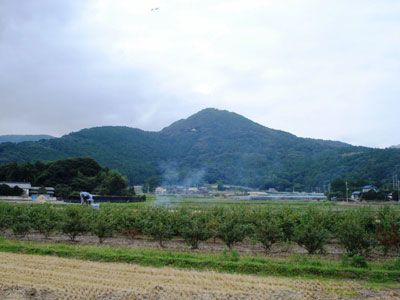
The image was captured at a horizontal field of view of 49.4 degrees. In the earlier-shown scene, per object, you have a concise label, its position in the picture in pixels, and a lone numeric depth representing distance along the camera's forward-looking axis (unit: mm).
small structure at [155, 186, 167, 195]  76250
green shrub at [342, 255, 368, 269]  13164
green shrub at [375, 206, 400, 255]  16406
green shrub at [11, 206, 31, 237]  20141
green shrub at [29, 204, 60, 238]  20000
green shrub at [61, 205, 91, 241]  19594
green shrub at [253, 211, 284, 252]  16891
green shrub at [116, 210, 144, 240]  20250
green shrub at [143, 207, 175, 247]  18391
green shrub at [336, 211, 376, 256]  15625
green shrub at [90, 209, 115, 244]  19234
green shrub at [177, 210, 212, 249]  17578
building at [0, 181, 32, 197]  58078
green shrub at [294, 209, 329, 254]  16172
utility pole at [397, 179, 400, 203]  56509
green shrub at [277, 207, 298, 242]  17812
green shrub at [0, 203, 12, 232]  21188
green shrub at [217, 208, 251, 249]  17375
